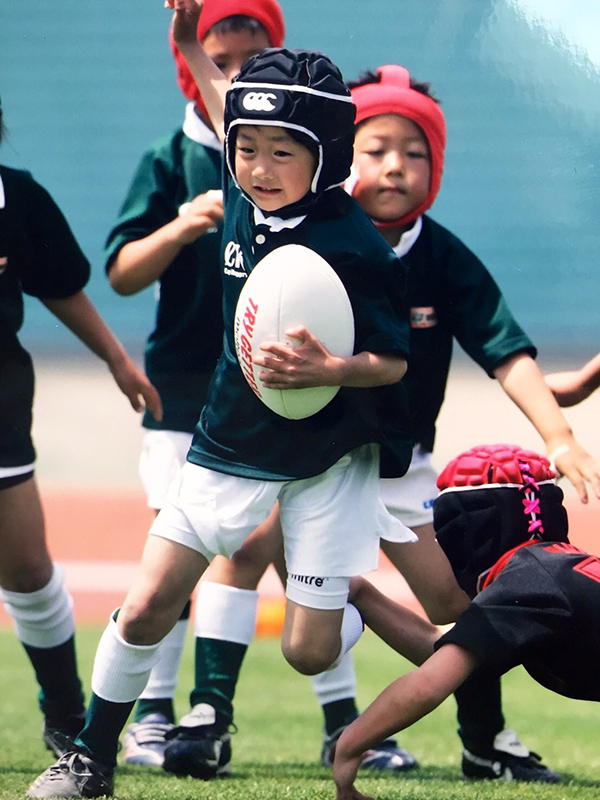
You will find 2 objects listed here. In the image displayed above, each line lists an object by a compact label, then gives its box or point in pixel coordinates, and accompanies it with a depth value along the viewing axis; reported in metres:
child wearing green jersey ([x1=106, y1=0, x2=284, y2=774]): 6.25
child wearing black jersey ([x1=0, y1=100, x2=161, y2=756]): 5.83
